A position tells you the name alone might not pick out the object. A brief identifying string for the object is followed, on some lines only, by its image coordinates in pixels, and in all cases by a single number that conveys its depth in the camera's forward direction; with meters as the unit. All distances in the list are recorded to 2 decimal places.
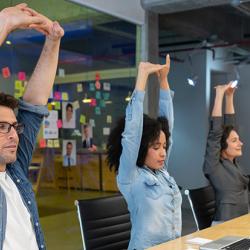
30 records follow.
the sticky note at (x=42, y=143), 4.36
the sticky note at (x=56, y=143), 4.48
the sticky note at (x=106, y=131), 5.10
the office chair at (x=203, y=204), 3.23
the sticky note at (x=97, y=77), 5.04
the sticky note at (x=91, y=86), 4.93
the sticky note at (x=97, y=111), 4.98
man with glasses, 1.70
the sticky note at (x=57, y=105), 4.50
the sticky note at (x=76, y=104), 4.70
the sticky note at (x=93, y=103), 4.91
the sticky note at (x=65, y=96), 4.58
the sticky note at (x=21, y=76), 4.10
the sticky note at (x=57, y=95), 4.50
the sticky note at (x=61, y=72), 4.55
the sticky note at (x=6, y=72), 3.98
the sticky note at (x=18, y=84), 4.07
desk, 2.26
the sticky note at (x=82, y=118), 4.78
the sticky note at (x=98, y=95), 5.00
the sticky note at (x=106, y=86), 5.13
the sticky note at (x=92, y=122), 4.90
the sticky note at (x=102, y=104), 5.06
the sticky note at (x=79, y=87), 4.77
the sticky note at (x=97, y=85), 5.02
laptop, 2.15
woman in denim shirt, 2.39
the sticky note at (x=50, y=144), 4.42
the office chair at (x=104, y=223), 2.62
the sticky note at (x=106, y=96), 5.11
